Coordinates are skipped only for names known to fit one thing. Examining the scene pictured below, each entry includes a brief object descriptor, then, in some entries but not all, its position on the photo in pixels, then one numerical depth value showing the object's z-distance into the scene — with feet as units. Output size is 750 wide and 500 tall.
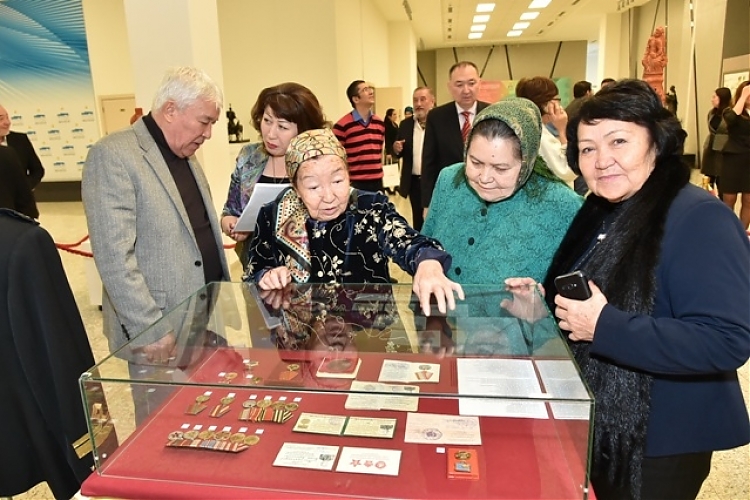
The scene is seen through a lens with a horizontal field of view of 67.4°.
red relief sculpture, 17.98
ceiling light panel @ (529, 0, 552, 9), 43.68
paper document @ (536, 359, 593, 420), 3.20
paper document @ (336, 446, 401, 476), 3.75
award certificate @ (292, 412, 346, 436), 4.07
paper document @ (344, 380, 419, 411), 3.57
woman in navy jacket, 4.04
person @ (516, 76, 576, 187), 15.35
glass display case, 3.58
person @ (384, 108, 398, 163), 31.89
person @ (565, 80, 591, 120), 19.25
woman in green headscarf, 5.66
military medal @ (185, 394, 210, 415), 4.10
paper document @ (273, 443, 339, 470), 3.83
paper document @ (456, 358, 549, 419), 3.40
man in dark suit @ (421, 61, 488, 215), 15.64
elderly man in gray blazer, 6.47
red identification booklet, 3.65
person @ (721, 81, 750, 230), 21.61
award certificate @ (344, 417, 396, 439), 4.05
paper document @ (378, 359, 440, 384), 3.88
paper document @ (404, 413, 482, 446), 3.92
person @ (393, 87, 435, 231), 20.24
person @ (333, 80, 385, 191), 19.06
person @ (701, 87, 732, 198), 23.08
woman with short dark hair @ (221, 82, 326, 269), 8.36
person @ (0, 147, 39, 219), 13.78
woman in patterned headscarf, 5.65
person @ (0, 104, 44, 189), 17.71
